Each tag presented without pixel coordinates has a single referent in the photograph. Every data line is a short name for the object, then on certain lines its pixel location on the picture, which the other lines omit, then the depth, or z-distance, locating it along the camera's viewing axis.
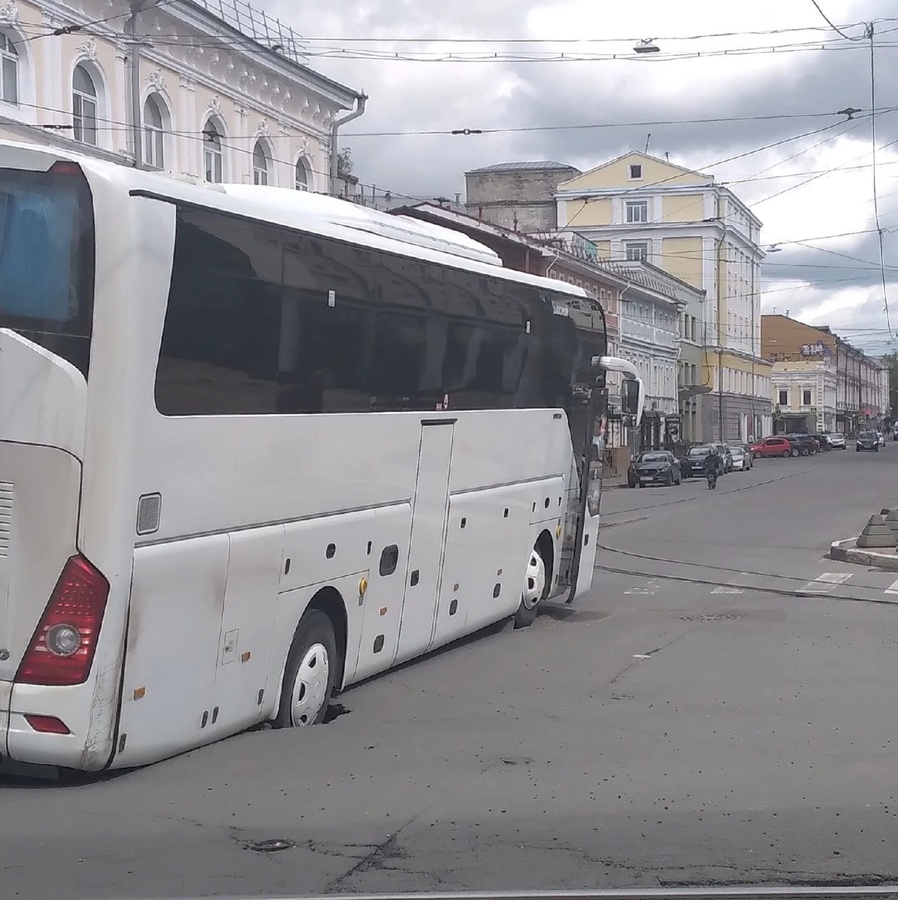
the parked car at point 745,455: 68.09
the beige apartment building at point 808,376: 130.50
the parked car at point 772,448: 86.25
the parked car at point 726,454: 63.56
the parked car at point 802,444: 88.25
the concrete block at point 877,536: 21.48
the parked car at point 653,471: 52.41
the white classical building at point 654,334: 72.81
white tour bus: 6.42
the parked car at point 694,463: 59.31
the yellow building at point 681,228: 88.31
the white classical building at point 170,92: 23.61
